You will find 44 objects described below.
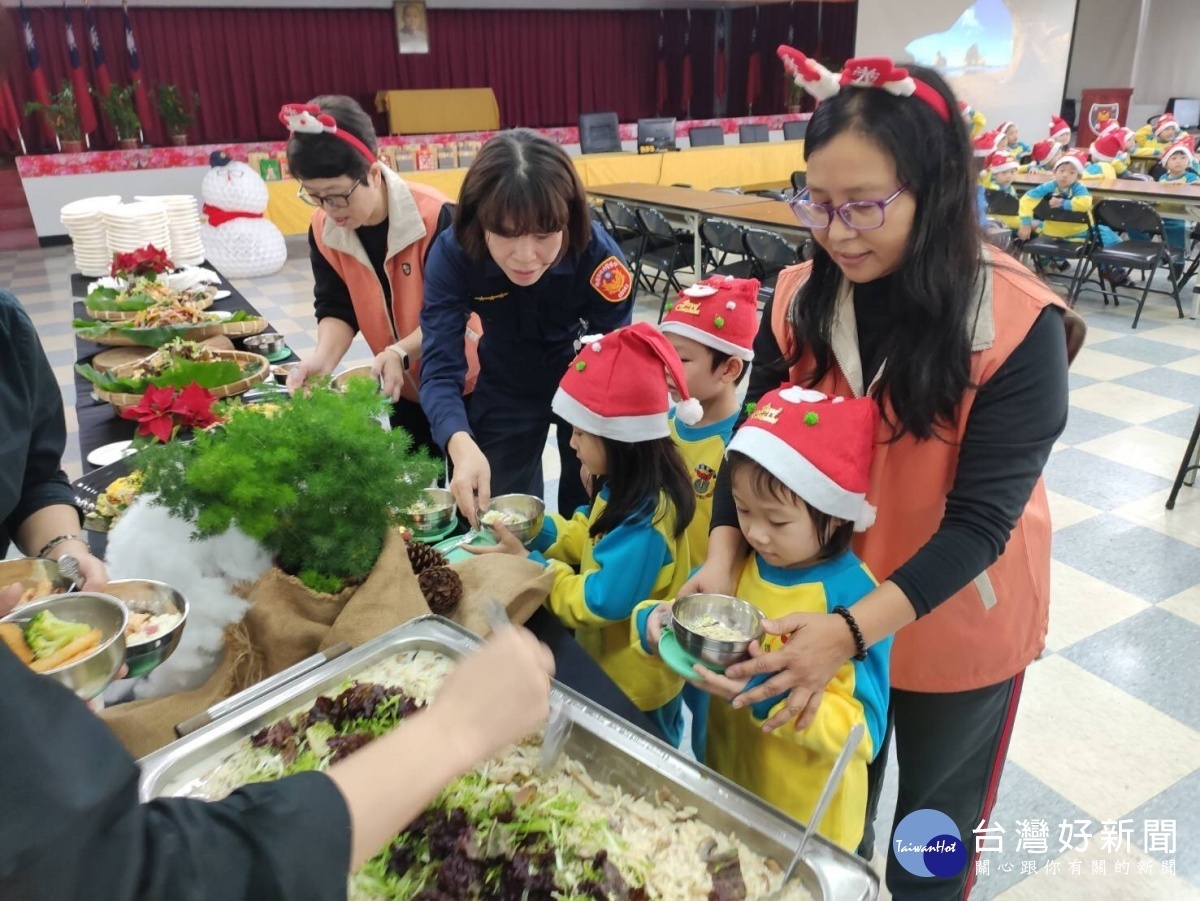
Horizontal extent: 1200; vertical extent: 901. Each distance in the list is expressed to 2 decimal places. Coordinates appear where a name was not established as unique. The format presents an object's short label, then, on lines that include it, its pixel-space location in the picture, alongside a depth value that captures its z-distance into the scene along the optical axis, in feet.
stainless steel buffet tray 2.53
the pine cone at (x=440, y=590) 3.88
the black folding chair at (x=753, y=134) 32.45
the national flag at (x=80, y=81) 31.58
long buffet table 3.43
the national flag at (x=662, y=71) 44.50
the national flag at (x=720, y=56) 44.73
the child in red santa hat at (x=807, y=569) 3.31
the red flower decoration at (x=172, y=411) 5.71
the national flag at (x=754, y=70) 44.98
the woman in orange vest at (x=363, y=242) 6.10
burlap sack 3.45
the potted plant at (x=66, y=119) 29.37
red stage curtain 33.68
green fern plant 3.43
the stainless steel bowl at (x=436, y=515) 4.79
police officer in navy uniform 5.16
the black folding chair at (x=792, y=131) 34.65
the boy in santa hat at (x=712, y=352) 5.59
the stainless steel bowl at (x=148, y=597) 3.44
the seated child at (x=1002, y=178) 20.34
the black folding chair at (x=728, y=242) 17.43
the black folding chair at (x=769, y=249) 15.62
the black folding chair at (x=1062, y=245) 17.94
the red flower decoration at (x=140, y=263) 10.65
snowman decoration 19.86
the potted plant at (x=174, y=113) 31.94
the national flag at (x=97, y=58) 31.78
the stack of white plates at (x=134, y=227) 12.32
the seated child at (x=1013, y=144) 26.94
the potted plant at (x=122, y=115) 30.50
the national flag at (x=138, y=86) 32.58
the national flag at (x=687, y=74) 44.68
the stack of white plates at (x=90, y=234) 12.70
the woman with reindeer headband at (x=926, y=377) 3.08
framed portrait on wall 37.14
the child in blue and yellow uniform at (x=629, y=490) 4.31
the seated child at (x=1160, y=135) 27.66
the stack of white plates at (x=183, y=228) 13.37
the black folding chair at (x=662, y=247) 19.20
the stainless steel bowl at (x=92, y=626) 2.80
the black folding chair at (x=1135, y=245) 16.53
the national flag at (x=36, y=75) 30.48
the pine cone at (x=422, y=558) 4.02
